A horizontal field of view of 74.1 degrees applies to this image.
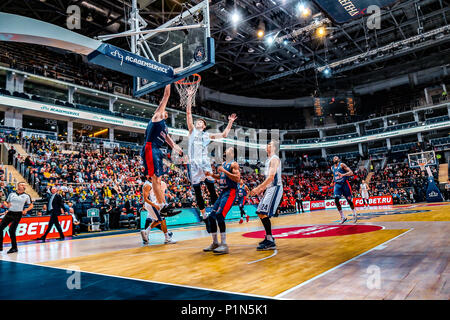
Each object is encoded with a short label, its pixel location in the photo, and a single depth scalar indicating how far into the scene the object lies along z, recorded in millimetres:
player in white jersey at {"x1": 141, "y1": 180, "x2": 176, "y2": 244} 7402
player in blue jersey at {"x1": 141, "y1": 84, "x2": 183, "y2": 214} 5363
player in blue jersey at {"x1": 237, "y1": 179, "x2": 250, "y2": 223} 19106
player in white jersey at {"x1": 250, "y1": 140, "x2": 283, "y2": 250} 5379
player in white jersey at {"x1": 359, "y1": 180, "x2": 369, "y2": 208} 21844
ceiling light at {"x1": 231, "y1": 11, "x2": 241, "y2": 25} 21312
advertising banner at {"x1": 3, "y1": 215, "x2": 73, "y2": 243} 10227
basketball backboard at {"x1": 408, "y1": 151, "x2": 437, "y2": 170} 26500
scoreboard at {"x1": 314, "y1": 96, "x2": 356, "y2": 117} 30384
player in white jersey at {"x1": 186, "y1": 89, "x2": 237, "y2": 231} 6402
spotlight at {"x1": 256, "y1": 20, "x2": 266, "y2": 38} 24672
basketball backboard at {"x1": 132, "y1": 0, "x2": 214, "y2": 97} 7438
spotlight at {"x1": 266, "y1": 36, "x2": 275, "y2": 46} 25411
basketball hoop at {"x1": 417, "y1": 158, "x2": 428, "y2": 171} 26505
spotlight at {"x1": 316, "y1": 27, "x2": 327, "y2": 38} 22469
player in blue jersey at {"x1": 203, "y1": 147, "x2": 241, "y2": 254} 5434
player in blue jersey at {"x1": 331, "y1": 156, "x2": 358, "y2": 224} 9844
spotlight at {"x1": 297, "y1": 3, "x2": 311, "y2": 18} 21117
